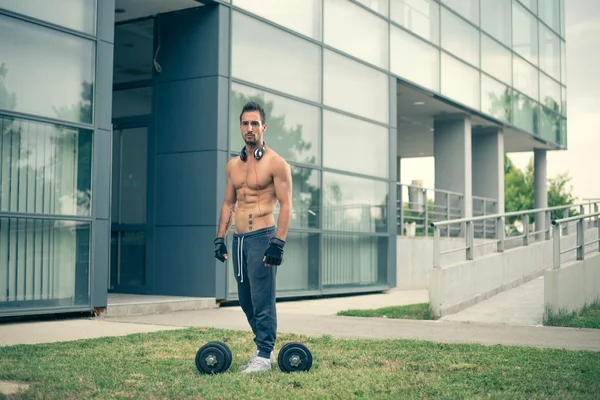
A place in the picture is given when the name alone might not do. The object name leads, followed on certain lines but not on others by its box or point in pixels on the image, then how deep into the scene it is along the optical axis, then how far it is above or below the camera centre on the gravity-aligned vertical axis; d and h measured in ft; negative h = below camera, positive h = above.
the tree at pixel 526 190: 199.93 +12.47
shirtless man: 19.70 +0.22
